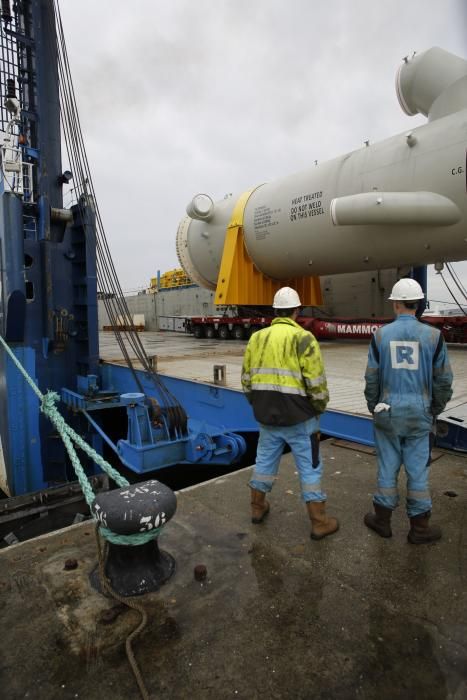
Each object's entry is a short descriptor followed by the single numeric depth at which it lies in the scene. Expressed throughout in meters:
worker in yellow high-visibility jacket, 2.79
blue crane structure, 7.25
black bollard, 2.18
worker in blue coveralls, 2.68
